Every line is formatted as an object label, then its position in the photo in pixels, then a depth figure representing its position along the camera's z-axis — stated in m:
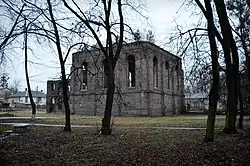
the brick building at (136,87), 41.25
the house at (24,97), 109.56
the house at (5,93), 99.93
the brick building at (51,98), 58.59
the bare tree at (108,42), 15.27
